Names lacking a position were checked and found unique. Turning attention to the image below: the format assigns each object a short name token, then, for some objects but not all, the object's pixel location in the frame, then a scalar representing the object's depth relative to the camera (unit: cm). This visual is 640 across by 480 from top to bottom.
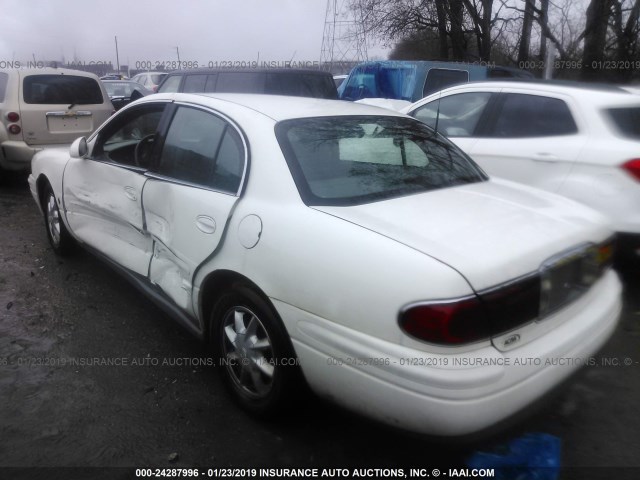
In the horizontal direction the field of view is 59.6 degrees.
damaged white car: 199
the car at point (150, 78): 2047
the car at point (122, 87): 1581
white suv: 392
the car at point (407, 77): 998
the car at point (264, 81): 763
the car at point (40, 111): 748
